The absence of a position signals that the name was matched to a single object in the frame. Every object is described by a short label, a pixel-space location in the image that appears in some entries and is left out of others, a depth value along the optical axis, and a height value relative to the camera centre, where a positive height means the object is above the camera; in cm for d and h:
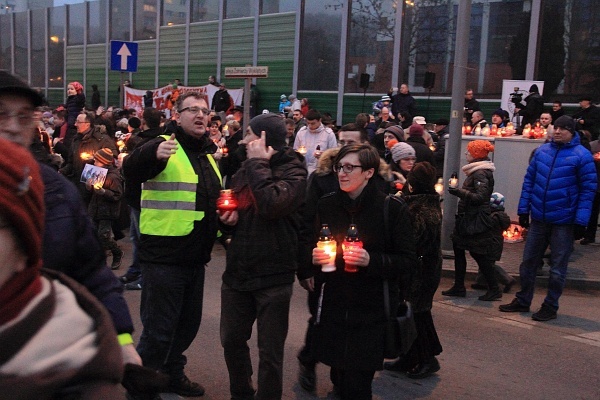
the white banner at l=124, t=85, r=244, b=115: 2586 -38
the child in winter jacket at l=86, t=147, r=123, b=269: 910 -145
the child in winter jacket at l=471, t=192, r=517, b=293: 830 -153
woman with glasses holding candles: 424 -101
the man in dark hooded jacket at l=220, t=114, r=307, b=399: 443 -99
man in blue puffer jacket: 741 -98
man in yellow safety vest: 463 -85
